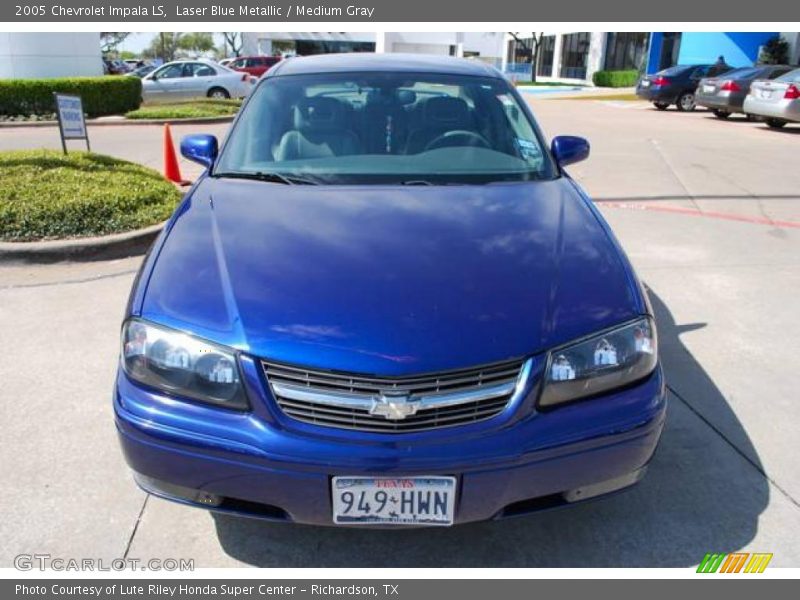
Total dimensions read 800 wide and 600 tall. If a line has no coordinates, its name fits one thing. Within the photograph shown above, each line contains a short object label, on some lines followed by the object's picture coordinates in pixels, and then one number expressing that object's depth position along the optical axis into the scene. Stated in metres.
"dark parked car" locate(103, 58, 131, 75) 37.57
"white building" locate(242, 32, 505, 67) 51.62
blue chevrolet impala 2.06
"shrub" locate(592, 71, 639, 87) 37.72
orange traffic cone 8.98
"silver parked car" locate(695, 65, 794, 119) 18.27
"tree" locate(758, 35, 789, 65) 27.34
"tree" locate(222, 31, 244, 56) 65.69
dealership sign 7.57
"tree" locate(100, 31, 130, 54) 50.38
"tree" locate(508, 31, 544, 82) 49.19
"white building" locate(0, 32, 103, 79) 17.77
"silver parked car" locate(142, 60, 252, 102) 21.27
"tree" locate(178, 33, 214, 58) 80.44
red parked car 30.65
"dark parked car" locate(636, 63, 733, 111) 21.97
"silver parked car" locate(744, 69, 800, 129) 15.80
